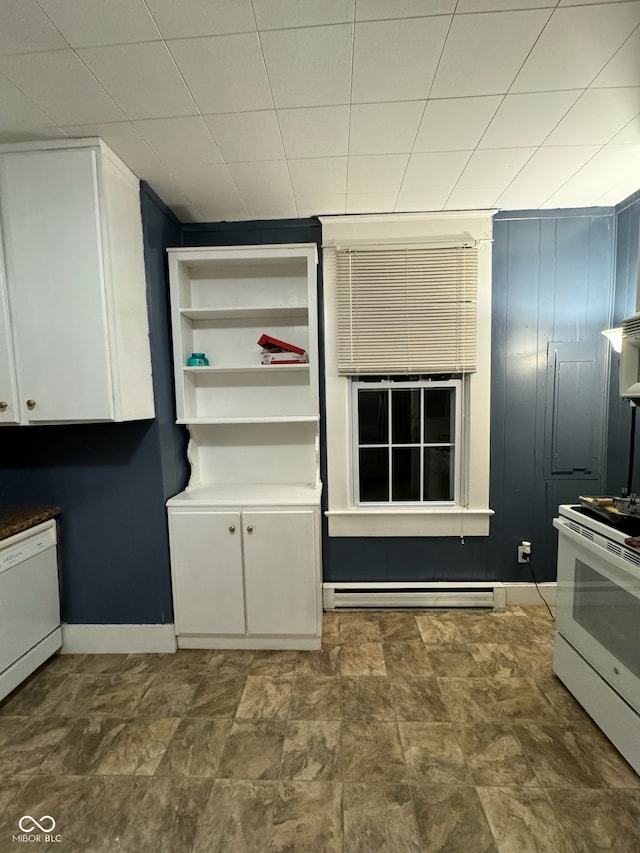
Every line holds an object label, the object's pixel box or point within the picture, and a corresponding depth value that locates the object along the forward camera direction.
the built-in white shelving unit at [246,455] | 1.95
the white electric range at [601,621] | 1.31
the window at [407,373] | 2.16
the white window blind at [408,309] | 2.16
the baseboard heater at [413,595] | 2.33
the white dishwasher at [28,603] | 1.65
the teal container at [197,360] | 2.16
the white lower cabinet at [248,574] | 1.94
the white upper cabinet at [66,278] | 1.53
